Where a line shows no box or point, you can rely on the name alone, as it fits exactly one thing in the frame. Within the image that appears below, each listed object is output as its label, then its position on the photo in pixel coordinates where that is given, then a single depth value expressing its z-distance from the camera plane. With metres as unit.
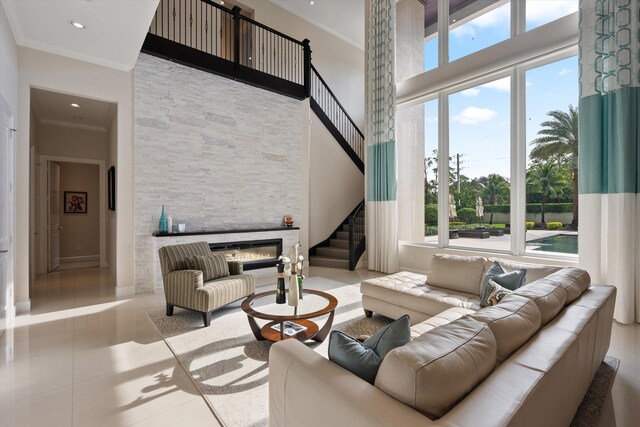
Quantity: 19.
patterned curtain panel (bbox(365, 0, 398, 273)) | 5.92
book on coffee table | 2.88
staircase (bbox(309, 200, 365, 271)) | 6.38
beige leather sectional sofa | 0.97
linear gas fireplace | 5.30
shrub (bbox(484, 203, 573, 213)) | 4.27
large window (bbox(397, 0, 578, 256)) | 4.31
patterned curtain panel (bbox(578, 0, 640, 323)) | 3.44
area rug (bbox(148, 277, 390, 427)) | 2.03
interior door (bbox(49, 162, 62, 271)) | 6.40
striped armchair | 3.34
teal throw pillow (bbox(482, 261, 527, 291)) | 2.60
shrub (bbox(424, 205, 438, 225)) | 5.80
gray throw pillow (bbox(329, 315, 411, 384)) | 1.22
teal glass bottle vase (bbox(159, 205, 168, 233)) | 4.68
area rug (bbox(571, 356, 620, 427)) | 1.82
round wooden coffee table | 2.63
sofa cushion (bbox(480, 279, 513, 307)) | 2.45
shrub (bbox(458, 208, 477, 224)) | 5.32
